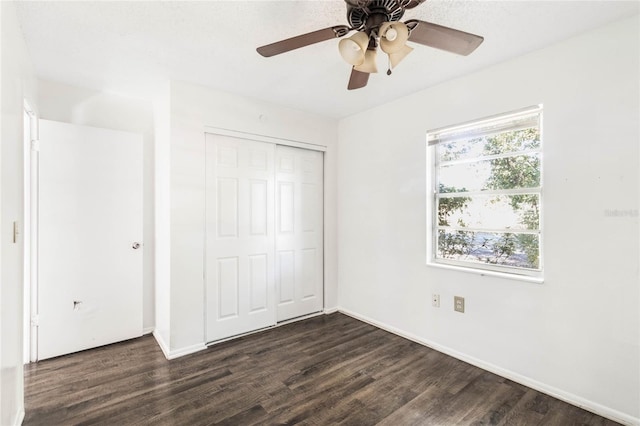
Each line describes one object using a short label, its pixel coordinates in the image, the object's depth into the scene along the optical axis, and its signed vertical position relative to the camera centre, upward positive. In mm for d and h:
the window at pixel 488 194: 2250 +151
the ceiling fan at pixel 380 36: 1369 +870
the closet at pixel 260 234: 2891 -234
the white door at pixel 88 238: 2572 -231
